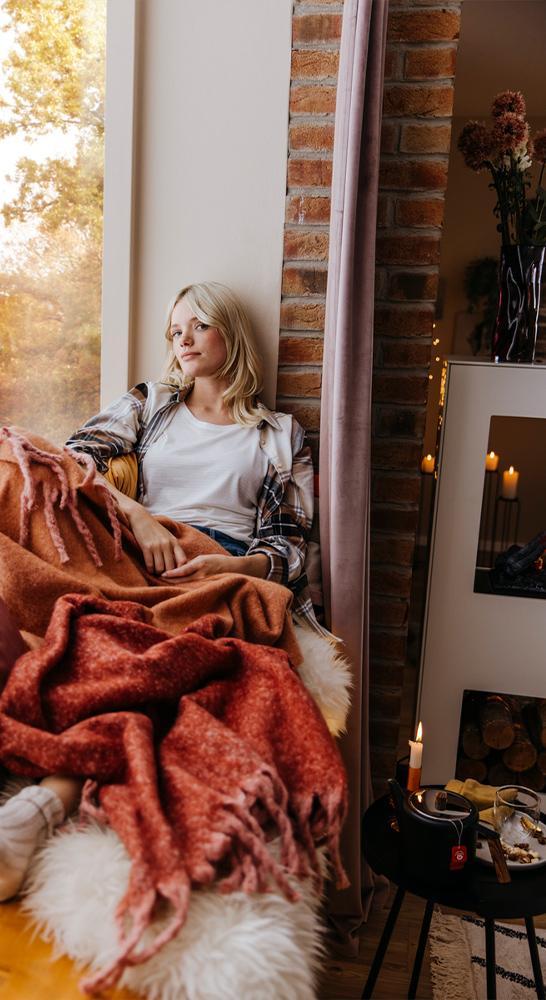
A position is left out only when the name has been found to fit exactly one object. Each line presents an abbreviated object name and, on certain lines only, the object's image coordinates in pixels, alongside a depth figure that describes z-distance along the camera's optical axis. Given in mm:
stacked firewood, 2068
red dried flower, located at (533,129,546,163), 2018
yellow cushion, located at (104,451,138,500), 1904
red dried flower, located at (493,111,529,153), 1896
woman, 1853
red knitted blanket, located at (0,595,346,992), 893
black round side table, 1204
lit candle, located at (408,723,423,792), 1333
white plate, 1290
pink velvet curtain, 1653
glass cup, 1373
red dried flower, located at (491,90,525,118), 1888
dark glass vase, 1963
